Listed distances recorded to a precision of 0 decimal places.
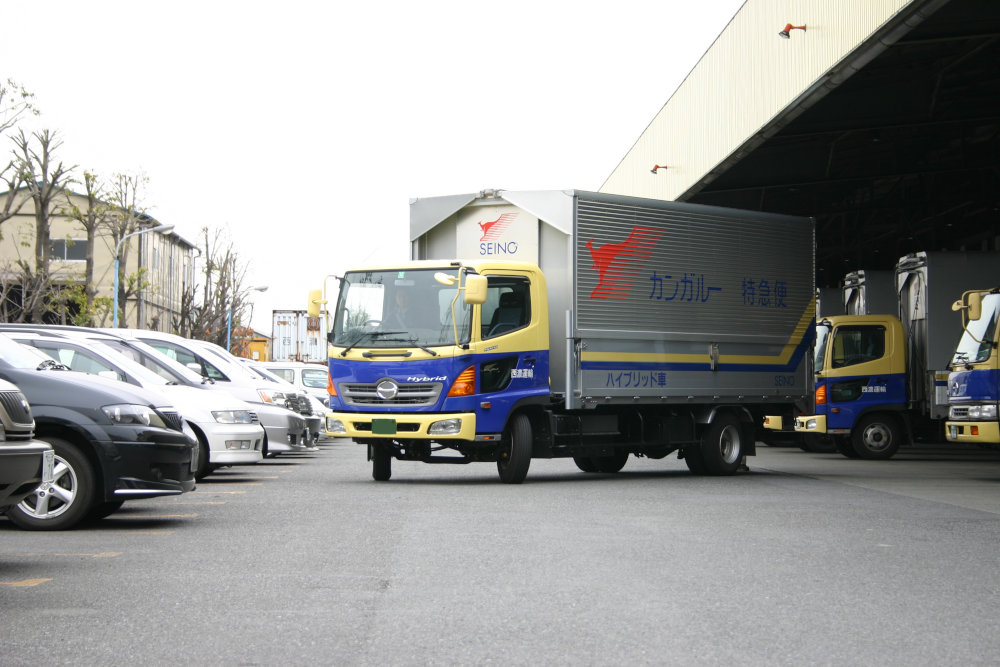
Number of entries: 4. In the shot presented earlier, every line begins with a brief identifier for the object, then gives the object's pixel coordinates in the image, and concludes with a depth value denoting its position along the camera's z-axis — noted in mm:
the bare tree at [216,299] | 68625
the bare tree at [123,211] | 53375
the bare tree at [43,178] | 41594
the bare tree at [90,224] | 46225
